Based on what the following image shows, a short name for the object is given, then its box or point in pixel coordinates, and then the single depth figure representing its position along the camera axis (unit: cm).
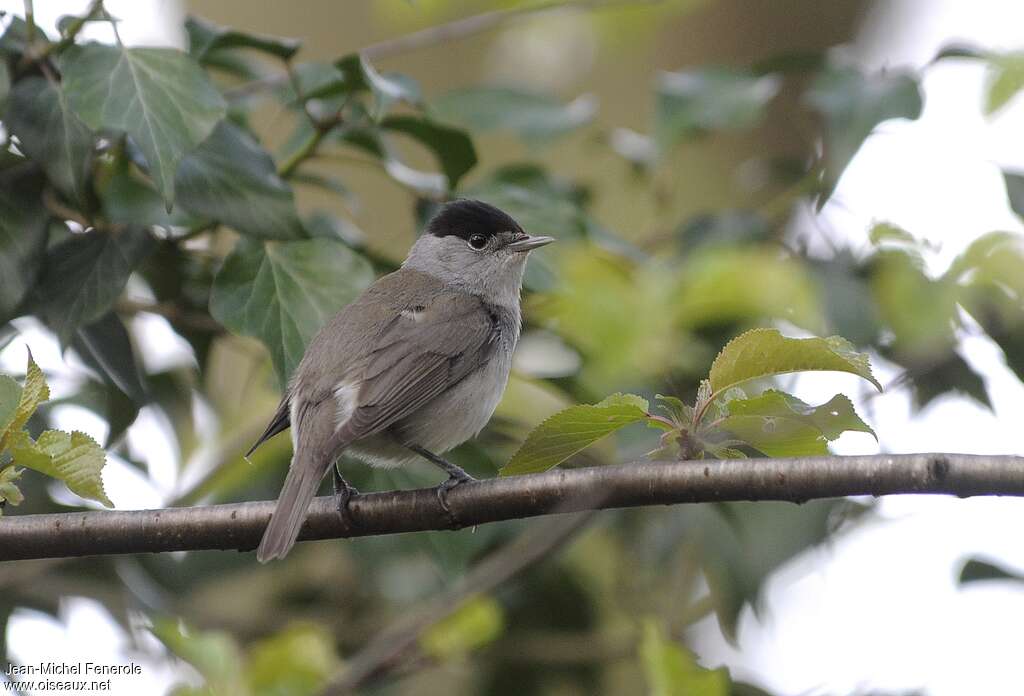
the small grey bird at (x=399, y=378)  683
